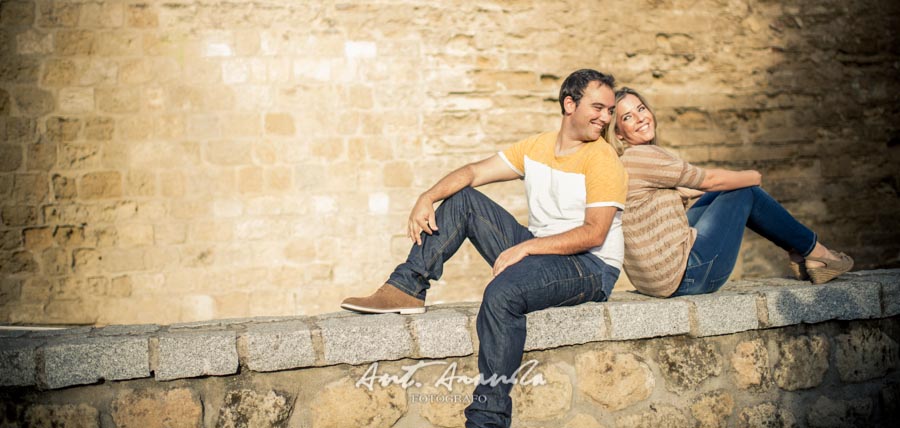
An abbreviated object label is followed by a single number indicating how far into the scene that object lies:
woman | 3.25
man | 2.81
